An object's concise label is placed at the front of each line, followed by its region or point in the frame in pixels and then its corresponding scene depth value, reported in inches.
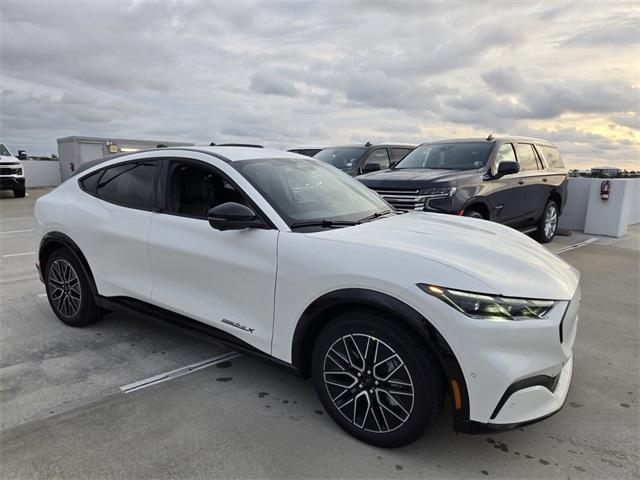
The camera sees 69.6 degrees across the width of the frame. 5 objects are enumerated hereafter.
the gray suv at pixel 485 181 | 245.9
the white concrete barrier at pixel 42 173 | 885.2
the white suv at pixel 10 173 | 635.5
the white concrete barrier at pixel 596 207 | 388.8
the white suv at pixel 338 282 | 87.9
